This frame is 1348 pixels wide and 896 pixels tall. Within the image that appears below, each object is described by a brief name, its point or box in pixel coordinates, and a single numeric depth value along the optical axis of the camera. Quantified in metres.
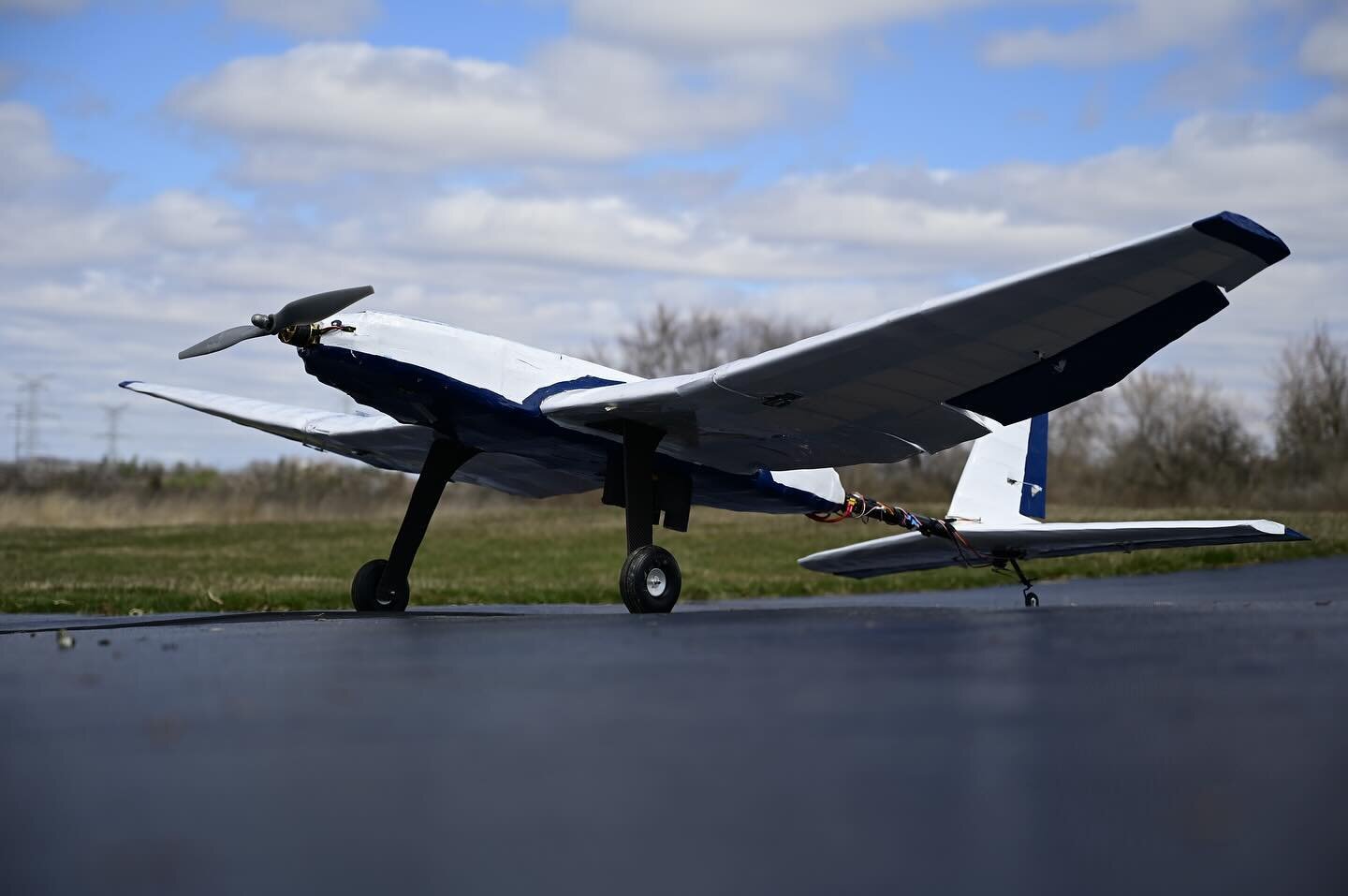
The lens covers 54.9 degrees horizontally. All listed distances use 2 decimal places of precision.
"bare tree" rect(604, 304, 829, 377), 74.25
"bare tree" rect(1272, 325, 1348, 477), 49.50
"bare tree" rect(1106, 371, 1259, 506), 49.03
